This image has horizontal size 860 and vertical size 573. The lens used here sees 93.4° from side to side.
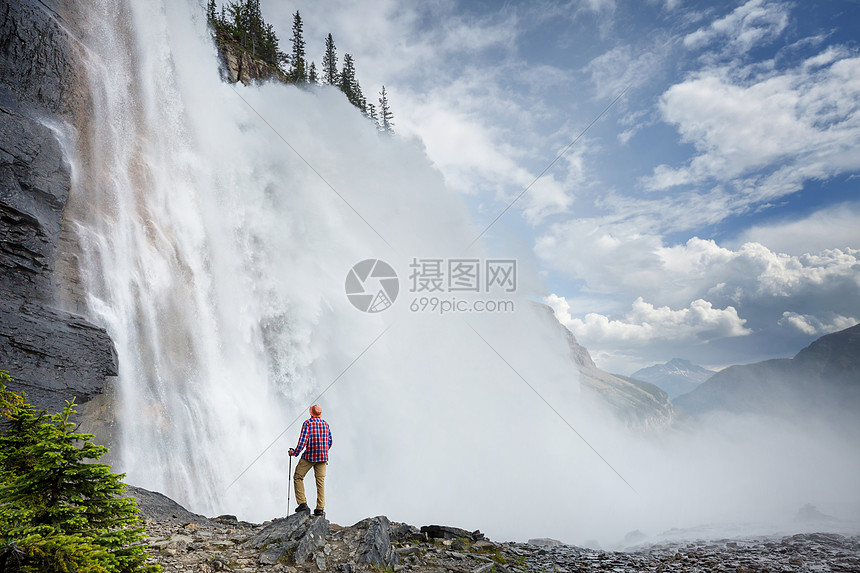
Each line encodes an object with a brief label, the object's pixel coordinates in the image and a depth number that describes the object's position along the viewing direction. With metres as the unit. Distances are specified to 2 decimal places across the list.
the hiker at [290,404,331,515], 9.67
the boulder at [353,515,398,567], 8.48
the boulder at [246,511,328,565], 7.98
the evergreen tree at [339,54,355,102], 49.56
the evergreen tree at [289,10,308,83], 44.74
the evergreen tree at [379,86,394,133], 57.91
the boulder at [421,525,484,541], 11.10
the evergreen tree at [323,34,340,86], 51.53
